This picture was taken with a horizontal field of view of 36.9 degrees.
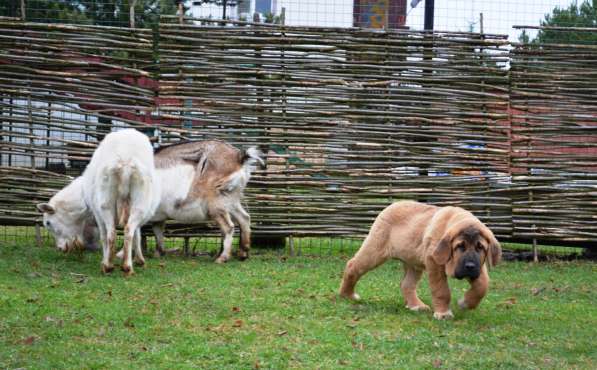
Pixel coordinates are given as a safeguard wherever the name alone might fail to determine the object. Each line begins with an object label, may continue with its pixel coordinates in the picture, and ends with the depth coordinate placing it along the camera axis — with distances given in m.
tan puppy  6.84
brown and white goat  10.16
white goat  8.71
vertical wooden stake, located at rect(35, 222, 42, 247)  10.84
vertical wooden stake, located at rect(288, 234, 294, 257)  10.97
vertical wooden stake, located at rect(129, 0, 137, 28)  10.75
